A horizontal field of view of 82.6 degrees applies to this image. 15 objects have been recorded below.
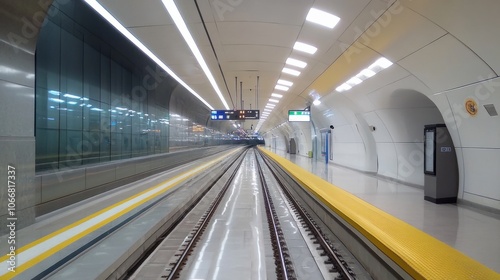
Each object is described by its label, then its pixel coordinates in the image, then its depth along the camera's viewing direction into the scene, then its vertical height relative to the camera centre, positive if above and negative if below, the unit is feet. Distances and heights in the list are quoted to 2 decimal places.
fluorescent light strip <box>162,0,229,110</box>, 19.78 +9.13
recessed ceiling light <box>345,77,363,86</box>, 32.09 +6.77
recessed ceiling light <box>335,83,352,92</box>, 35.70 +6.74
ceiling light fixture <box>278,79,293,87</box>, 44.44 +8.92
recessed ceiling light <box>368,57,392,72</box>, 24.16 +6.80
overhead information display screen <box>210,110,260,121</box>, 55.36 +4.76
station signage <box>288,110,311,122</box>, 54.95 +4.54
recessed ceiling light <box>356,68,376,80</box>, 28.17 +6.77
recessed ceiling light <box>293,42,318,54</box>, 27.23 +8.94
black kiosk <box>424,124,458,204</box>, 23.16 -2.34
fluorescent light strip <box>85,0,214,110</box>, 19.57 +8.89
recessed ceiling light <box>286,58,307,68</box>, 32.60 +8.93
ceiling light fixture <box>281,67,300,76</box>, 37.10 +8.92
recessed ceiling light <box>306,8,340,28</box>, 20.47 +9.02
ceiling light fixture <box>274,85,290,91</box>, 49.12 +8.96
